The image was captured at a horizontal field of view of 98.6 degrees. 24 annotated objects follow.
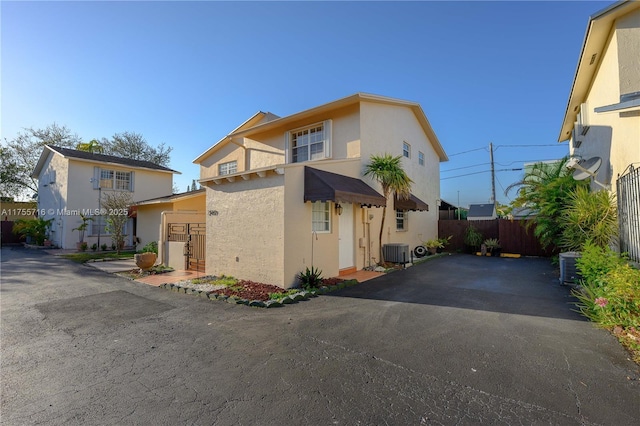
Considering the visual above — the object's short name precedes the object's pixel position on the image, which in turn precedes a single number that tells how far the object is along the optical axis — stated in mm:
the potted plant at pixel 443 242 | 17625
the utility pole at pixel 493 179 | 29061
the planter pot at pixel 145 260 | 10797
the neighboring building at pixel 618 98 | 5891
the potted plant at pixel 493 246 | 16641
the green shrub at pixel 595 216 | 7156
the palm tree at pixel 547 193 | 11109
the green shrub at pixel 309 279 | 8203
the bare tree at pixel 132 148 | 34500
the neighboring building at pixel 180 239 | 11180
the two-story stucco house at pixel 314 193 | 8273
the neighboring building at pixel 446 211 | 21875
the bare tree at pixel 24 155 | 29609
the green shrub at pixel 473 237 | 17344
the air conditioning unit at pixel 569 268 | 8602
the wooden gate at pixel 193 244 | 11008
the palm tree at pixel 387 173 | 11164
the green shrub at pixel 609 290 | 4562
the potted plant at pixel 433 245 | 16516
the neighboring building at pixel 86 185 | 20344
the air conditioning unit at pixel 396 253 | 12055
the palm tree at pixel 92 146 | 29827
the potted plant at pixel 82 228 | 19167
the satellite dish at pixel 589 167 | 8264
